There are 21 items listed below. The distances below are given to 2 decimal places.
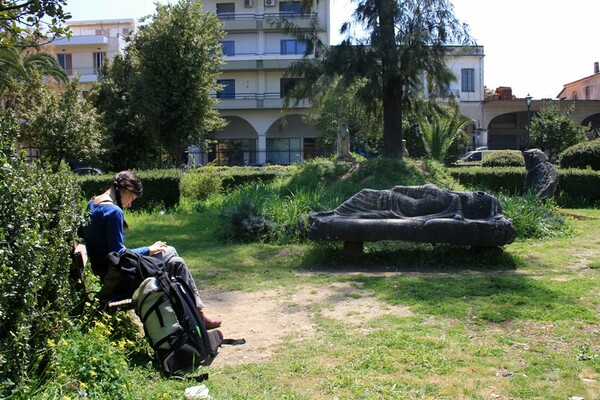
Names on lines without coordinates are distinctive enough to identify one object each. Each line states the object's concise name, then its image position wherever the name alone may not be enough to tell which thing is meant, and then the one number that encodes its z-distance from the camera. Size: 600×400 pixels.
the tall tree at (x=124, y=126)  30.16
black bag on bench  4.91
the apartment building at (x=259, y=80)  43.69
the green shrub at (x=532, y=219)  11.27
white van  37.81
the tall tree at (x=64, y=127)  24.23
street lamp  31.44
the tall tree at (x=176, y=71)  24.55
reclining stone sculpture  8.63
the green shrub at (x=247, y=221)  11.34
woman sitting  5.05
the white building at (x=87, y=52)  49.31
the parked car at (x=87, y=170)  27.03
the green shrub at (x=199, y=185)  17.31
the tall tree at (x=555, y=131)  35.12
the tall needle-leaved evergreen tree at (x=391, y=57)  15.97
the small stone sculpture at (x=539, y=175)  15.02
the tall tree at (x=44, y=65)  27.12
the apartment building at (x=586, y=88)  54.50
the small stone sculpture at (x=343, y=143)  18.00
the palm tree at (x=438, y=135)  22.59
